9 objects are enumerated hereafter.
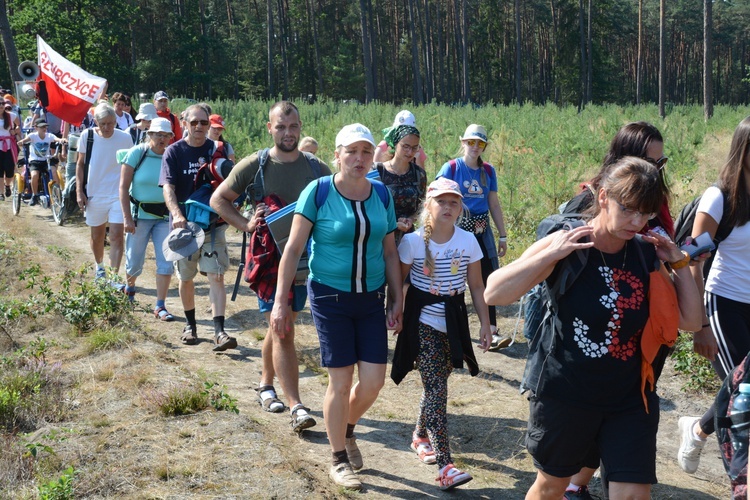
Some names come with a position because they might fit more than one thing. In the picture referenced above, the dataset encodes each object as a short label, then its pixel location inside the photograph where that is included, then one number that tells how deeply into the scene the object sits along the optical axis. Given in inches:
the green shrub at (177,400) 203.3
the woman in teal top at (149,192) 300.0
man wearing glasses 270.1
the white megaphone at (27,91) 700.7
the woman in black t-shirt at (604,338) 117.0
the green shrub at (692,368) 239.0
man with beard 202.1
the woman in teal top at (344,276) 168.7
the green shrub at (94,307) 285.7
